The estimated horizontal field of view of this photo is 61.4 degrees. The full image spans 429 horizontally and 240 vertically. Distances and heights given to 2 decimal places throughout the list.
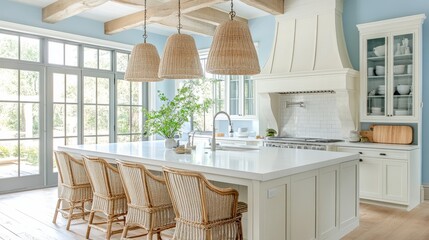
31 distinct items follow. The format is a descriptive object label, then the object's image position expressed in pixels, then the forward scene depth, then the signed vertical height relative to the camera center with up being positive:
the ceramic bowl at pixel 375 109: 5.38 +0.12
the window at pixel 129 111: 7.48 +0.12
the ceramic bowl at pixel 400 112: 5.15 +0.08
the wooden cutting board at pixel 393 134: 5.23 -0.24
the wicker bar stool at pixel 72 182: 3.96 -0.73
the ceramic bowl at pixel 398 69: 5.15 +0.70
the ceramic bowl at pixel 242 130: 6.86 -0.24
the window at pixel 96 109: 6.90 +0.14
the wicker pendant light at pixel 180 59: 3.54 +0.57
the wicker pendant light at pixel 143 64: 4.09 +0.60
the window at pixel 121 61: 7.43 +1.16
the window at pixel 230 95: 7.06 +0.45
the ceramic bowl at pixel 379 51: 5.32 +0.99
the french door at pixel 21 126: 5.83 -0.17
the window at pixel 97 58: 6.92 +1.14
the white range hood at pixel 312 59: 5.56 +0.95
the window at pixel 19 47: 5.84 +1.15
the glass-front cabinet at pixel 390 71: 5.03 +0.68
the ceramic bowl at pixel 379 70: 5.36 +0.71
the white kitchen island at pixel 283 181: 2.59 -0.52
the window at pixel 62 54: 6.44 +1.15
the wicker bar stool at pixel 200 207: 2.57 -0.67
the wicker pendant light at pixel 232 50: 3.14 +0.59
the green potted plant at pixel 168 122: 4.02 -0.06
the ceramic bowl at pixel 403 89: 5.12 +0.41
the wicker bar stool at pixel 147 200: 3.03 -0.71
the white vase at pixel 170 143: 4.22 -0.31
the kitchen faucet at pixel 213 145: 3.93 -0.31
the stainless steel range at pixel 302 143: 5.40 -0.40
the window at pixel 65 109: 6.48 +0.14
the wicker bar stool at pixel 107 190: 3.48 -0.72
